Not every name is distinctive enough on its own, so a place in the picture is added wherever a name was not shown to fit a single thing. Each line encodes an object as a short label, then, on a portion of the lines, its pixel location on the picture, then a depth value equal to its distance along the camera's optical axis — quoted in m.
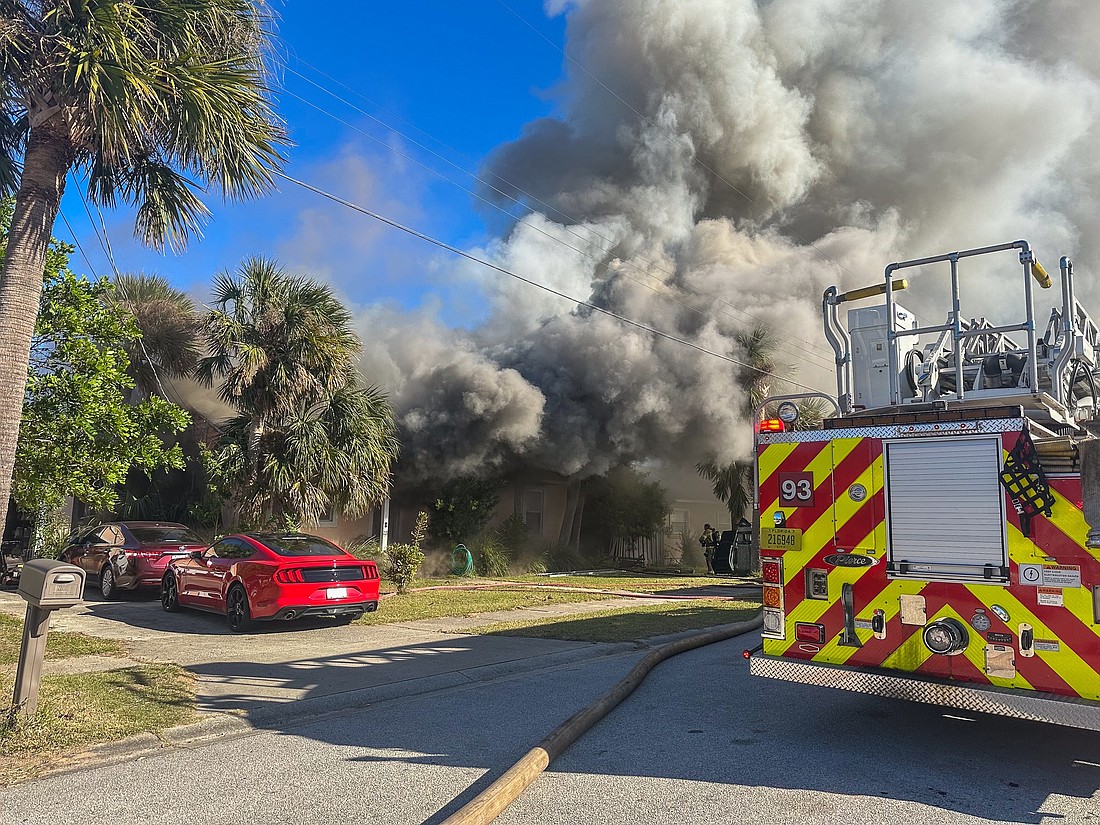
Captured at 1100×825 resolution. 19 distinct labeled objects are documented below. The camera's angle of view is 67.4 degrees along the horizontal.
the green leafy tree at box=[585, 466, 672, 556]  24.05
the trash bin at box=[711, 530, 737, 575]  21.33
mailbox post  4.41
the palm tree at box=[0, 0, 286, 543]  6.84
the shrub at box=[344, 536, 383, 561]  15.77
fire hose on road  3.37
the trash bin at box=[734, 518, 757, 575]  20.22
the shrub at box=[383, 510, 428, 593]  13.37
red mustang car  8.72
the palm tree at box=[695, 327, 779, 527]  21.14
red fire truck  3.95
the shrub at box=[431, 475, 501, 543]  19.27
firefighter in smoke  22.11
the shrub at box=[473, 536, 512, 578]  18.80
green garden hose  17.92
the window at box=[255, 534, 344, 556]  9.20
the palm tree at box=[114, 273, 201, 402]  17.30
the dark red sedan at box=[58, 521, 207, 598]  11.45
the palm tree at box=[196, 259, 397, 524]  13.03
